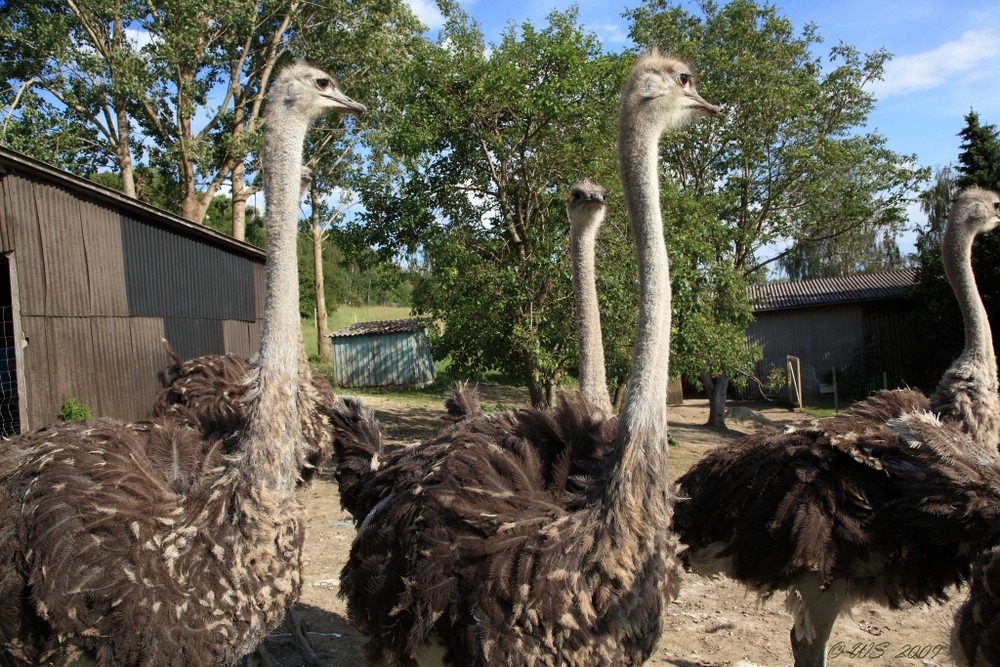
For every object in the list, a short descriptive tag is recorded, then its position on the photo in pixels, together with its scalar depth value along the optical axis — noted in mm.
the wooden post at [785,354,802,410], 18938
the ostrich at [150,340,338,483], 3344
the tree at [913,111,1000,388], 15859
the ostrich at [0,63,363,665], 2658
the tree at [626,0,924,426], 15086
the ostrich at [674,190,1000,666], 3127
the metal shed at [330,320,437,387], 22922
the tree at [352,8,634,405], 7746
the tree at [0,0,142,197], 15461
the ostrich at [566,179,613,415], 3791
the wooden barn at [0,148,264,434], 8711
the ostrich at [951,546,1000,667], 2574
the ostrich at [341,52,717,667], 2393
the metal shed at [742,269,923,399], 21031
